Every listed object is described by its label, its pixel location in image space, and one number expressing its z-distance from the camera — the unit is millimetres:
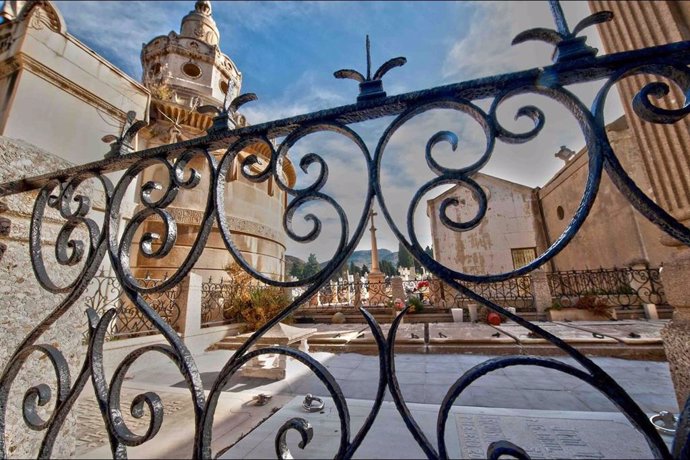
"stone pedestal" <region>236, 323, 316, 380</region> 4172
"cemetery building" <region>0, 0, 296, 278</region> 4281
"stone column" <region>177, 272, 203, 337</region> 6759
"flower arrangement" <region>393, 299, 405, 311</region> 10299
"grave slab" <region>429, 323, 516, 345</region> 6047
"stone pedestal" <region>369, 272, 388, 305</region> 13555
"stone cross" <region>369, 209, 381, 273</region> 15586
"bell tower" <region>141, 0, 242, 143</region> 11609
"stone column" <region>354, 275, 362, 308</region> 12812
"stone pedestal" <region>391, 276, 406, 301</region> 11625
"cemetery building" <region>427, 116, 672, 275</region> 11320
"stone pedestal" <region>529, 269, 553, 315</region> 10133
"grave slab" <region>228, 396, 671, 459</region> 1797
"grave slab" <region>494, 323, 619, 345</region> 5522
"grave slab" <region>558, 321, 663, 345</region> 5277
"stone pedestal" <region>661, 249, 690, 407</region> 1990
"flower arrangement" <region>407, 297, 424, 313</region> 10977
